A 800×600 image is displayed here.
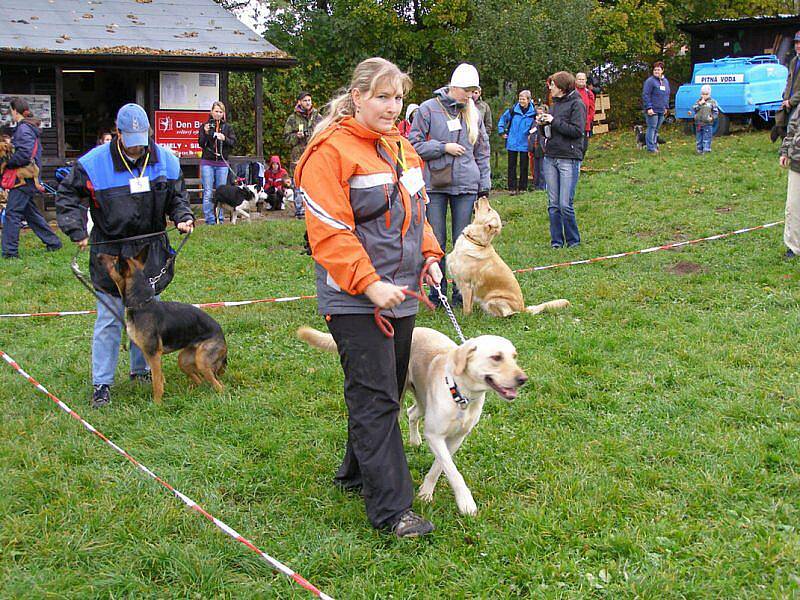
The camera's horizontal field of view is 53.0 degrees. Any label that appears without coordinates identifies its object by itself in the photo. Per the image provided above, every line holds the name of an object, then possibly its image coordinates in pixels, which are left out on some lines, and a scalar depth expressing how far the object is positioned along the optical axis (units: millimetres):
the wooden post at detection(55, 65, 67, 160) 16516
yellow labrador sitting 7523
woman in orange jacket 3375
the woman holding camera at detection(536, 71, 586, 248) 9977
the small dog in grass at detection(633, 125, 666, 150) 20984
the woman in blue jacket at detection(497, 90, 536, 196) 15914
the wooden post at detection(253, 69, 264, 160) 18062
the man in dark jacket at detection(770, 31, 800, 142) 9117
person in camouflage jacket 14984
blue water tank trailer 20297
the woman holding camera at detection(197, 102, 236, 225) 14133
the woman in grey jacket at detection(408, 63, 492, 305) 7367
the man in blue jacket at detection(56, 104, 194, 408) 5340
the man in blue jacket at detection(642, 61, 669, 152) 19250
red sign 17359
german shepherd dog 5492
